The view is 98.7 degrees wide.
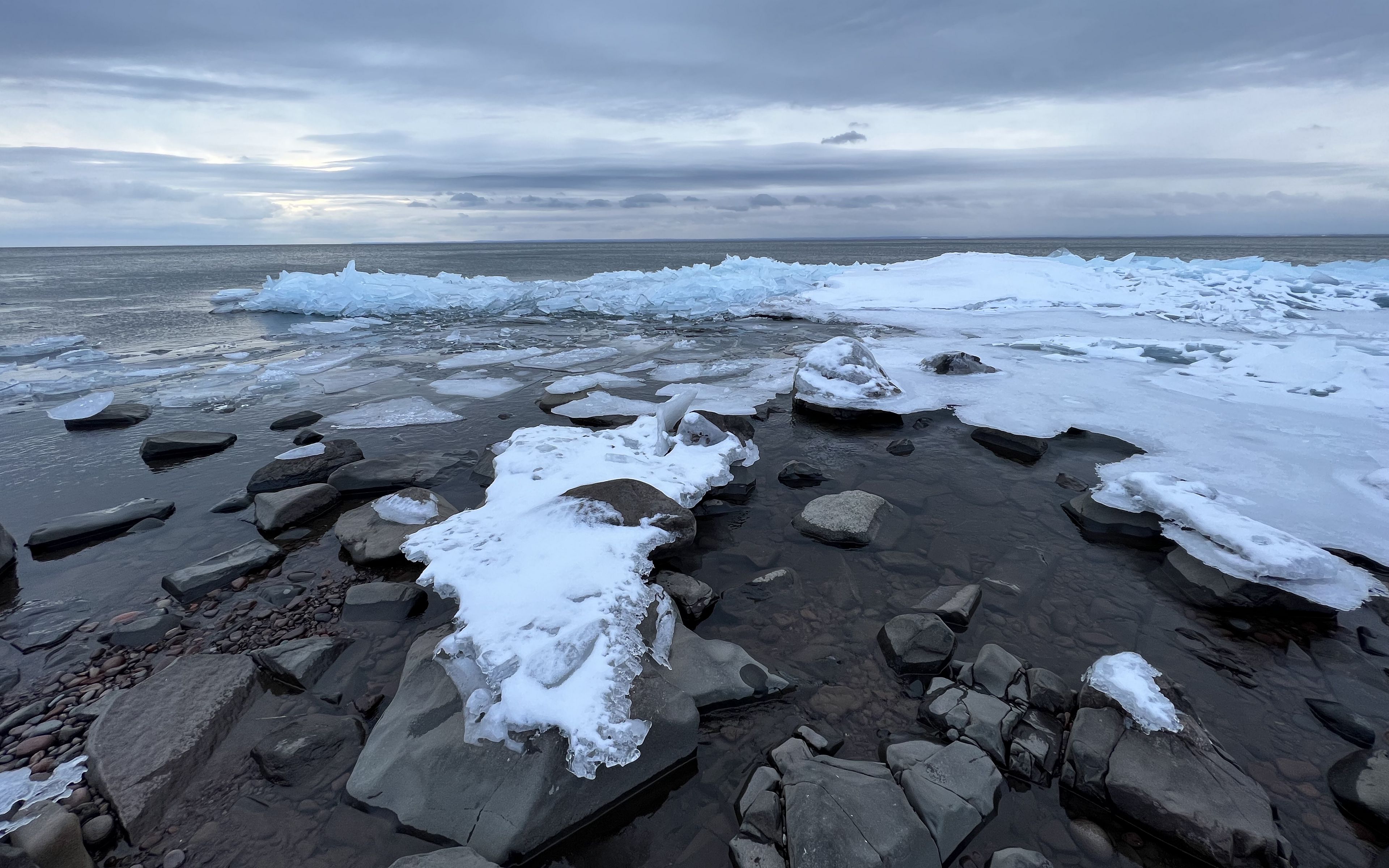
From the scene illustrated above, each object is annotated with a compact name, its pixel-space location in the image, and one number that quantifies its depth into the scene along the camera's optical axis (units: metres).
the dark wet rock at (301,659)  3.92
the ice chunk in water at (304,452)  7.03
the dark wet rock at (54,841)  2.61
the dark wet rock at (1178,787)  2.79
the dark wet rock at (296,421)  8.82
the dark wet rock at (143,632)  4.26
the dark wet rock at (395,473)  6.68
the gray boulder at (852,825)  2.64
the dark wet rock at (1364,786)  3.00
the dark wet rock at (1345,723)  3.47
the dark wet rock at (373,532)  5.26
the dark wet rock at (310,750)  3.27
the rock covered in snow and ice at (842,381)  8.88
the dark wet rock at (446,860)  2.62
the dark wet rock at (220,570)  4.80
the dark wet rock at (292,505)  5.83
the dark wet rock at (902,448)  7.64
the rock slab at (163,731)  3.05
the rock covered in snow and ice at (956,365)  10.80
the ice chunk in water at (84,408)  8.93
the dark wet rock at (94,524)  5.50
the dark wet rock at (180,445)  7.65
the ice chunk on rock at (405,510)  5.66
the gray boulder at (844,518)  5.52
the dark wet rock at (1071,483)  6.52
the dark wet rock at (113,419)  8.84
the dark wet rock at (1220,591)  4.48
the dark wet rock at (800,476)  6.81
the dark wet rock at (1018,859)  2.70
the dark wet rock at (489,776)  2.90
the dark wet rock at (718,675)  3.73
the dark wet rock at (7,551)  5.11
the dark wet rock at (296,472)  6.64
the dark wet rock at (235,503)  6.23
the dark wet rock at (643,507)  5.21
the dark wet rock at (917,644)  4.00
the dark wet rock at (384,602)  4.60
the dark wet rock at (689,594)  4.61
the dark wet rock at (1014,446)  7.38
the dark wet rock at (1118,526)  5.50
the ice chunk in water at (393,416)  8.94
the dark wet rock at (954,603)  4.45
